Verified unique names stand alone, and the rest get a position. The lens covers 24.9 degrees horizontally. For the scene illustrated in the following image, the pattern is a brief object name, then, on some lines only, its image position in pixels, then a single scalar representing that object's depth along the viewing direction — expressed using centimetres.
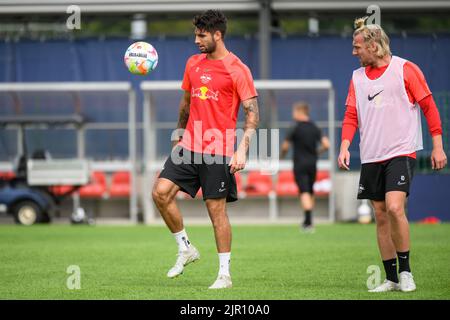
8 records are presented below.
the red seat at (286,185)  2355
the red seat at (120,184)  2395
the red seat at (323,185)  2347
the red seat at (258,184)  2355
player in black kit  1942
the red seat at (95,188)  2398
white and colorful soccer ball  1025
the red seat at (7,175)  2264
